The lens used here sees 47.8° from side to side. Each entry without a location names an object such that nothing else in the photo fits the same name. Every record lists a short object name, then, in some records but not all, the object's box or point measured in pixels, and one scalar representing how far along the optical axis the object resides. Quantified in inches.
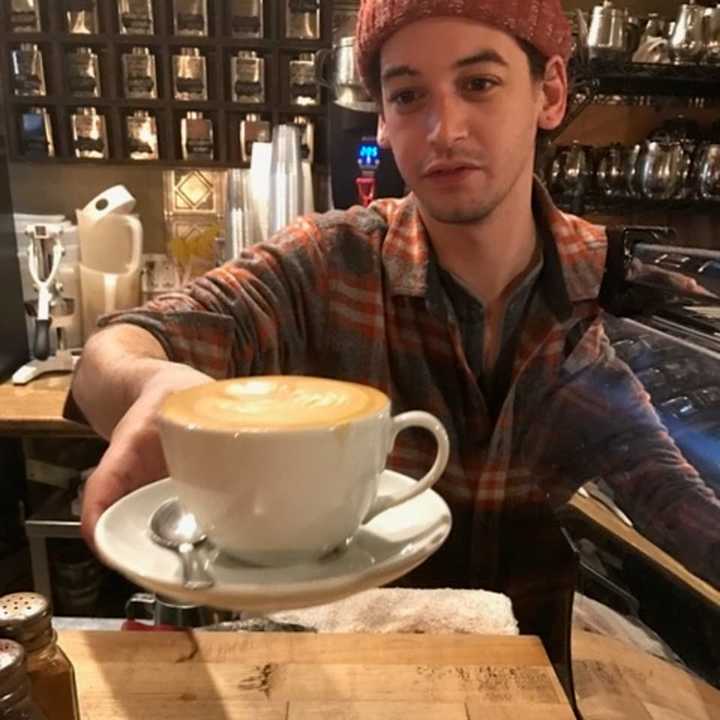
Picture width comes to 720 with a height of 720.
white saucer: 18.0
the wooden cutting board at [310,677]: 27.5
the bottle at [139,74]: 95.0
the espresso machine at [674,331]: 27.0
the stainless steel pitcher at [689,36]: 86.0
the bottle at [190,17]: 93.7
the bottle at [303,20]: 94.3
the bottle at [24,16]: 93.1
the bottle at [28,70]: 94.0
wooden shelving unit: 93.8
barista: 41.4
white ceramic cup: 18.4
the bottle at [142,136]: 97.4
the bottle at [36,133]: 96.4
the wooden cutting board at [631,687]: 22.4
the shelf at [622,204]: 93.7
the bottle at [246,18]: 94.0
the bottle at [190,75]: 95.4
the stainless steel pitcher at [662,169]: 88.6
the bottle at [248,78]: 95.7
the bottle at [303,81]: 95.8
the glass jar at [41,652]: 21.7
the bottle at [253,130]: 97.7
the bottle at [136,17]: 93.3
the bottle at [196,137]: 97.7
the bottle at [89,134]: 96.6
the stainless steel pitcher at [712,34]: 86.0
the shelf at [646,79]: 86.4
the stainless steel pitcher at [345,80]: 74.4
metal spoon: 18.5
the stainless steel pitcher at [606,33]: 84.8
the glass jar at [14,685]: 18.7
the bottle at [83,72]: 94.7
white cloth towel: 33.2
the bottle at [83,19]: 93.7
